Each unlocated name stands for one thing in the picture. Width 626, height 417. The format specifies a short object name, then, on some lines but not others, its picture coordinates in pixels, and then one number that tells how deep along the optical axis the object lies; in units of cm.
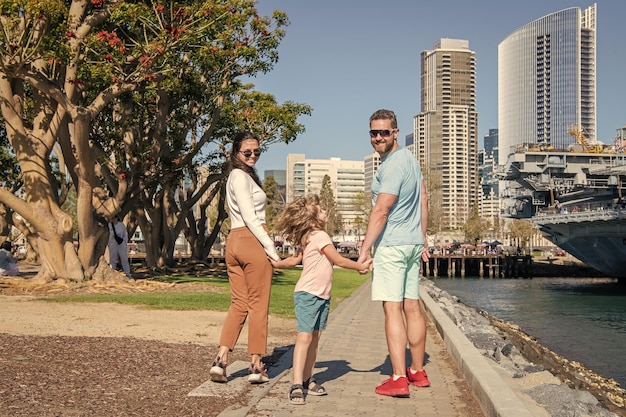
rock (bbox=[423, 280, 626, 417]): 657
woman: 632
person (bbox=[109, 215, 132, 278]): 2044
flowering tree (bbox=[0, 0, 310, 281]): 1678
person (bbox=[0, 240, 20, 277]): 1986
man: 608
